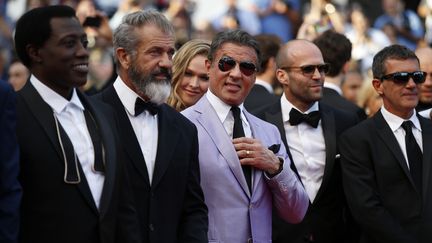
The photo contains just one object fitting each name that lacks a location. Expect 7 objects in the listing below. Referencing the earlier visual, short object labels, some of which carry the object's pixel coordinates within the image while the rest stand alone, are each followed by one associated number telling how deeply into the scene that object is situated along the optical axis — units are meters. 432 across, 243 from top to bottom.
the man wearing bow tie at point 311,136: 13.64
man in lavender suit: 11.45
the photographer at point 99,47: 23.14
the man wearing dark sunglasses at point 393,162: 13.03
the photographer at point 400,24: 31.42
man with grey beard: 10.37
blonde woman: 14.13
